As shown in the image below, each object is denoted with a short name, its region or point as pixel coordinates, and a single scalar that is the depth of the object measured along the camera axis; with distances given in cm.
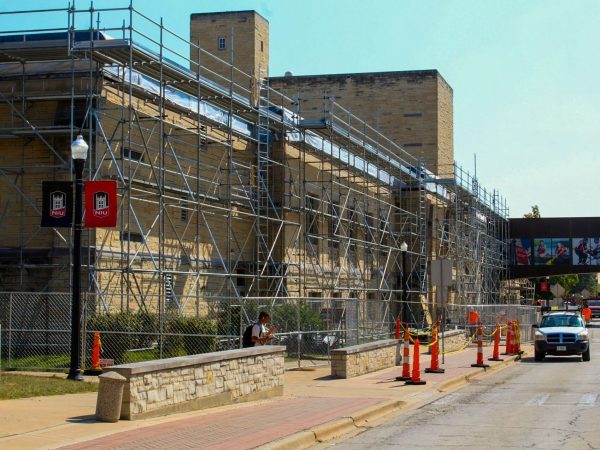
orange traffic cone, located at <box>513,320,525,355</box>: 3166
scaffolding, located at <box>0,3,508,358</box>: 2303
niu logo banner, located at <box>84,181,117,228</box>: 1795
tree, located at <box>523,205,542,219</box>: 10544
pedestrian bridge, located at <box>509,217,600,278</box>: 6212
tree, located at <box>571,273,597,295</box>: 14125
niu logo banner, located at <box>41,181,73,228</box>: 1755
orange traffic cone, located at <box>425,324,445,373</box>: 2261
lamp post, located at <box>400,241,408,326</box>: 3414
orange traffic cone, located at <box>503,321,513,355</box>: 3111
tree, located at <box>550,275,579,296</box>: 10494
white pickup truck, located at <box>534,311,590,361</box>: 2884
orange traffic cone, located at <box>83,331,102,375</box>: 1867
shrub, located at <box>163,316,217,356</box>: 2120
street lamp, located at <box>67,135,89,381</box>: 1653
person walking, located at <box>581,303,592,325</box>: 5994
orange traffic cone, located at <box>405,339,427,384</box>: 1967
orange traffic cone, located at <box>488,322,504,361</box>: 2798
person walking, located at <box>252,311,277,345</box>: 1800
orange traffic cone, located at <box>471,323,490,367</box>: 2512
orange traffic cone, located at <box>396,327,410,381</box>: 2027
